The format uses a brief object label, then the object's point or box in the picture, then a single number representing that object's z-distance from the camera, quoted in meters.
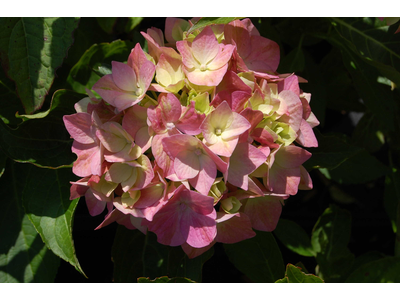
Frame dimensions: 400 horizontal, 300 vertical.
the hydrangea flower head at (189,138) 0.49
